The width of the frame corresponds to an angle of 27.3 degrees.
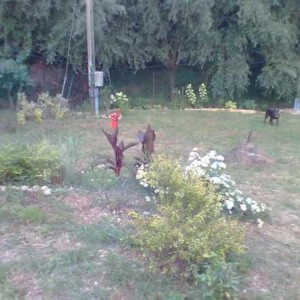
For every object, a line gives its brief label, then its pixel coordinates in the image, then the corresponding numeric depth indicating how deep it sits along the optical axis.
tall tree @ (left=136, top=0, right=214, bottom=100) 15.53
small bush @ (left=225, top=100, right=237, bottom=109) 16.42
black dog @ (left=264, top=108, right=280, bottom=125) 12.45
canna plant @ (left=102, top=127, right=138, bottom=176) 6.24
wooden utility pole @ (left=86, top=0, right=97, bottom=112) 13.23
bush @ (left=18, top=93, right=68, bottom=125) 12.23
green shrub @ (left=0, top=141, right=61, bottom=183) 5.65
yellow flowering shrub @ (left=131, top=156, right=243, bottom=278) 3.81
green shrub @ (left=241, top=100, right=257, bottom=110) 16.66
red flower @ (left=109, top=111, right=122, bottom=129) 6.63
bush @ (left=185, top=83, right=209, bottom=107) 16.66
